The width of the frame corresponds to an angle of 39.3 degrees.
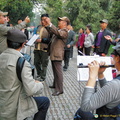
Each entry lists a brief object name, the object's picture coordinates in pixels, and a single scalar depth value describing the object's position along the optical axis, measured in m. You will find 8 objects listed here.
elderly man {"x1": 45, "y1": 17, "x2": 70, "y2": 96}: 3.88
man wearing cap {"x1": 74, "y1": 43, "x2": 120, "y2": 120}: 1.65
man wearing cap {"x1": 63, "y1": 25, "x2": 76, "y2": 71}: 7.31
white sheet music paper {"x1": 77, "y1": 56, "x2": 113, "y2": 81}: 2.40
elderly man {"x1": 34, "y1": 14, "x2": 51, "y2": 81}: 4.97
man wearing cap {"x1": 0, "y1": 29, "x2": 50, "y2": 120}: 2.12
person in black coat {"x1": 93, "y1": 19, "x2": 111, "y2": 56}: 5.66
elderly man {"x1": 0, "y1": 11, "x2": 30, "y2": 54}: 3.69
